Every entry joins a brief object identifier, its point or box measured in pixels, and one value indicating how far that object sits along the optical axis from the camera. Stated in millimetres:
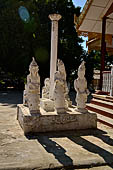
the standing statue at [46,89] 7082
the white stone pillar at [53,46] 6703
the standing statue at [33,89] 4978
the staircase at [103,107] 5946
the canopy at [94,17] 8188
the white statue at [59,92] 5062
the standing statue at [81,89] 5215
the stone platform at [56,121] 4793
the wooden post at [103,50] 8445
